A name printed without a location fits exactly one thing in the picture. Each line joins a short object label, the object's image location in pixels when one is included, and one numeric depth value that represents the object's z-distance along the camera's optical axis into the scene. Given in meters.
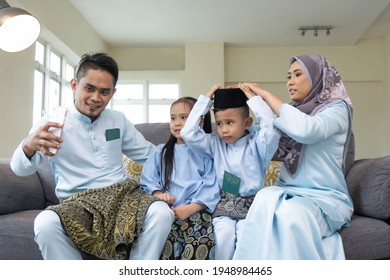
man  1.38
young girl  1.48
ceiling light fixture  6.83
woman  1.35
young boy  1.64
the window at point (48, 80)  5.10
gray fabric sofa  1.52
